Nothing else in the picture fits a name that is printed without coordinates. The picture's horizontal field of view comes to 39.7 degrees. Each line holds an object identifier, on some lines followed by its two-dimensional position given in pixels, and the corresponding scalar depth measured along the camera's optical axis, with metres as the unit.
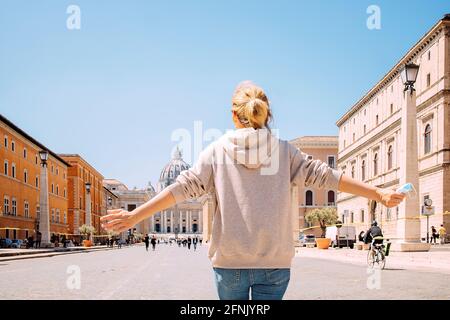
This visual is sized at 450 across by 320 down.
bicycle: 17.78
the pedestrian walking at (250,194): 2.87
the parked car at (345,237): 47.92
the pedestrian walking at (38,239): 52.12
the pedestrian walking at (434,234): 40.15
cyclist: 18.03
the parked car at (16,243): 50.34
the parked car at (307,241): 58.36
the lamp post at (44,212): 49.50
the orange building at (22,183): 54.75
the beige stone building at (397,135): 44.06
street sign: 33.29
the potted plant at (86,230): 77.31
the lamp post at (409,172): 25.58
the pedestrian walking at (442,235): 39.79
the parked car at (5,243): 49.80
